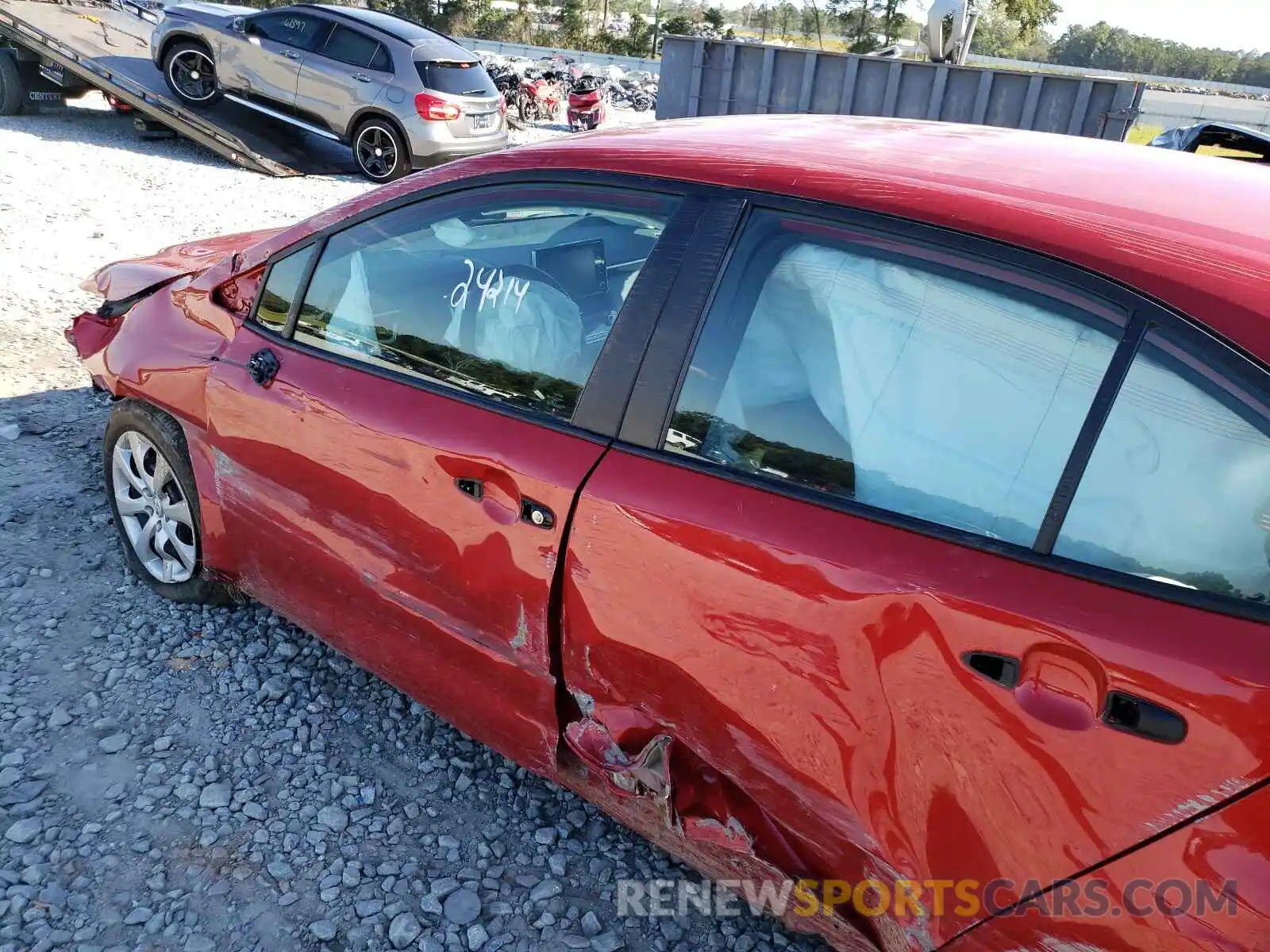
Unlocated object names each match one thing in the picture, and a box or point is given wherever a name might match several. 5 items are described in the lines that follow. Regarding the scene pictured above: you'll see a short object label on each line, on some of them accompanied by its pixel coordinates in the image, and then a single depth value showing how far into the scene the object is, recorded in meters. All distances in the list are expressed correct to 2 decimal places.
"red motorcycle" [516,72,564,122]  18.19
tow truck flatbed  9.88
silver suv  10.38
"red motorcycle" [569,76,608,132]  17.59
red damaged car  1.38
